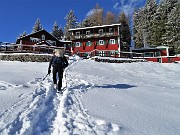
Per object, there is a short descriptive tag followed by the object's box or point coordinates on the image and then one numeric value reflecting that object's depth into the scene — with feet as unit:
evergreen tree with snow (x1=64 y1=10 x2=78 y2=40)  156.01
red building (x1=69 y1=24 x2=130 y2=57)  96.48
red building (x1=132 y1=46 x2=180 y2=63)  88.91
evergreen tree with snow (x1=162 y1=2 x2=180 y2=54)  100.60
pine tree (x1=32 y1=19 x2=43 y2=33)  151.06
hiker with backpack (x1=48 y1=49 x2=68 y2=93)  17.60
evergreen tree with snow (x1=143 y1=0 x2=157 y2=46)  125.93
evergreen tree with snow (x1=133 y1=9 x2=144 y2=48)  133.09
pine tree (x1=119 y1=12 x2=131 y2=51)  124.33
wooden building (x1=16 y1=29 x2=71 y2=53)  103.22
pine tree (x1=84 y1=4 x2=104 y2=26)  129.67
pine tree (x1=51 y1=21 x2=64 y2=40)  153.79
